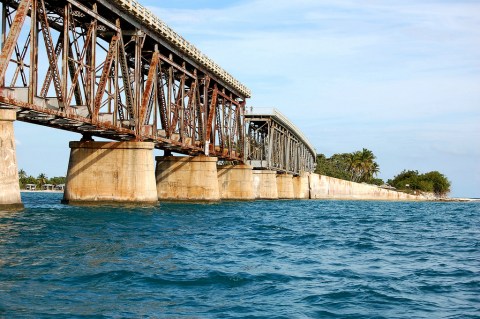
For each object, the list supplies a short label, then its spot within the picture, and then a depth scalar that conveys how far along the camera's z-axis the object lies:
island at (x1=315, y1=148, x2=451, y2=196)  190.38
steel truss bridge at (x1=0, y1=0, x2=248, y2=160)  31.38
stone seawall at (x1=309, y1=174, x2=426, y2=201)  128.75
